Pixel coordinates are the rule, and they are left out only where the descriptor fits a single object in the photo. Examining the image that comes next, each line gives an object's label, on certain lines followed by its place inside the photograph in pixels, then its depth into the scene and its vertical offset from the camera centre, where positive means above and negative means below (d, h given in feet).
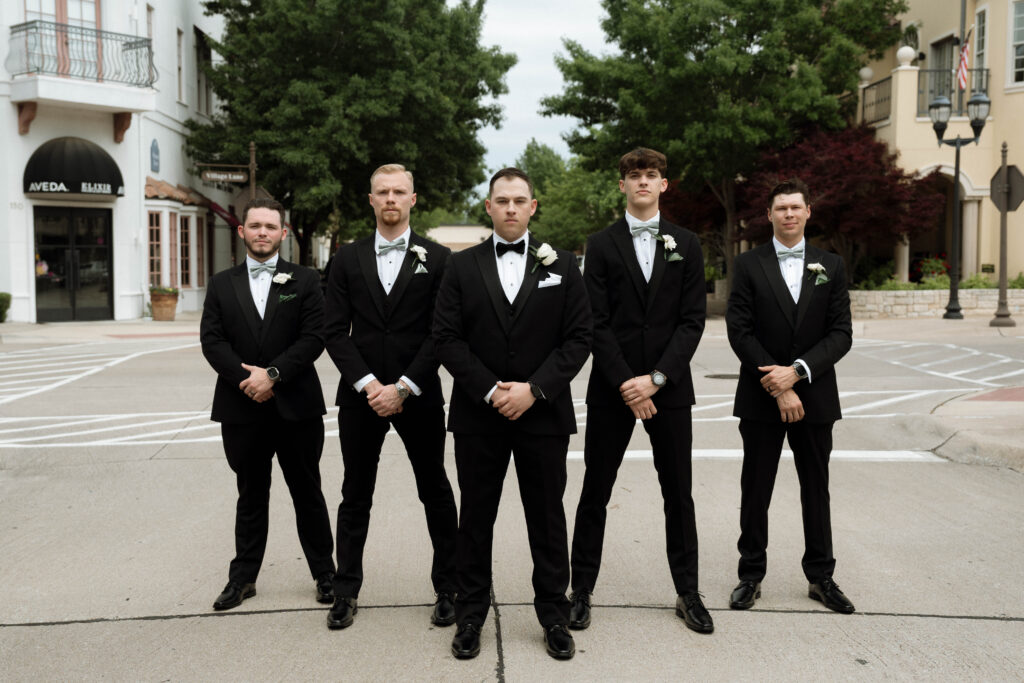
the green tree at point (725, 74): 82.94 +16.71
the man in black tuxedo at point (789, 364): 16.46 -1.49
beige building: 83.51 +13.39
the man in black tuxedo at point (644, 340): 15.85 -1.09
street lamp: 71.51 +10.70
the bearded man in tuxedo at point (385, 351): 15.87 -1.30
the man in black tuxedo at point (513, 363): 14.71 -1.36
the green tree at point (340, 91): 94.48 +17.15
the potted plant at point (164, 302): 87.04 -3.05
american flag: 79.05 +15.88
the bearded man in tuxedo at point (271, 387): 16.52 -1.95
